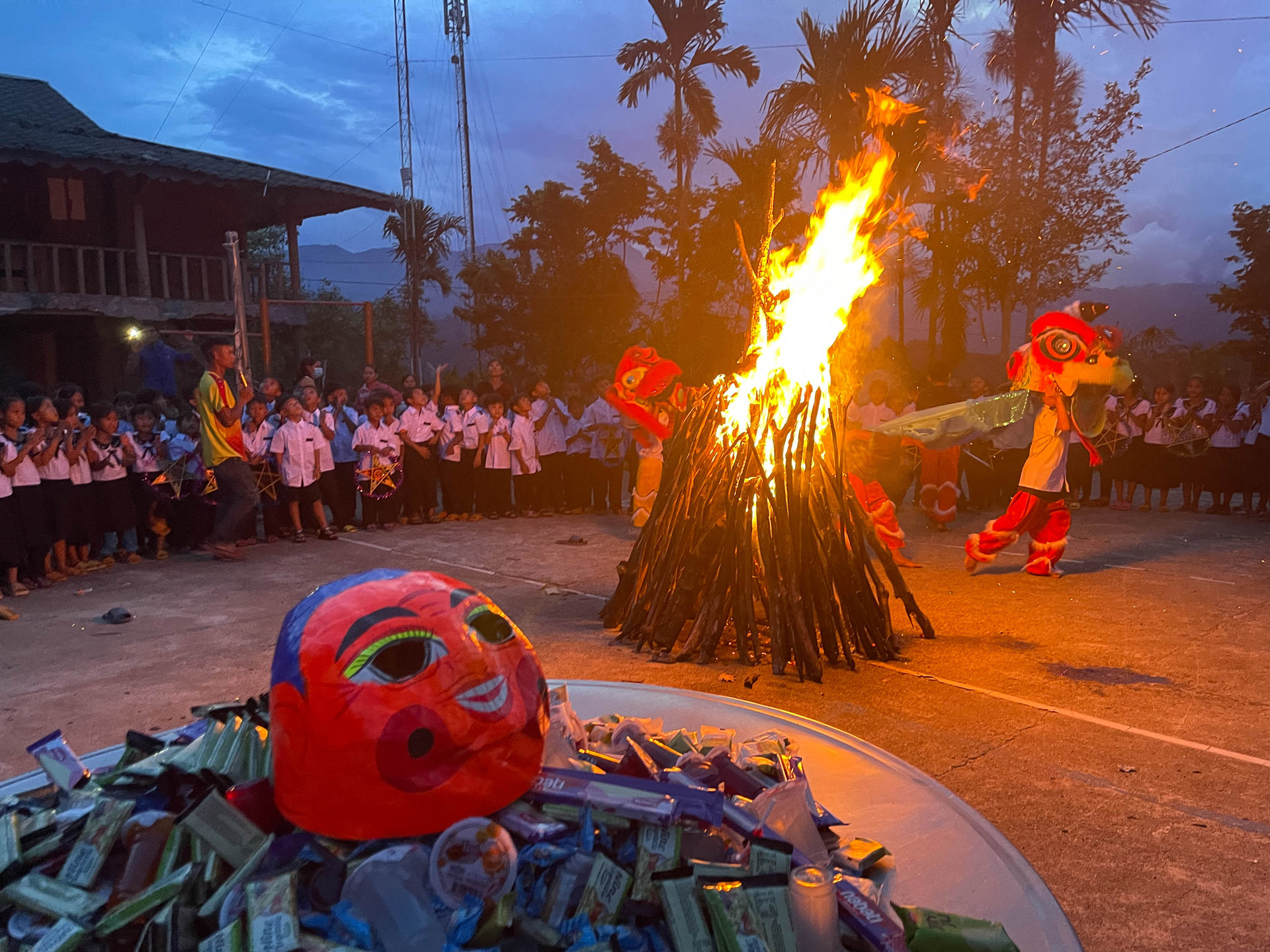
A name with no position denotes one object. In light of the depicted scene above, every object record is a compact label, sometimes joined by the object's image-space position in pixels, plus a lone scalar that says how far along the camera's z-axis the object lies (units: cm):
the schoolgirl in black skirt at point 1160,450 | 1184
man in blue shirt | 1402
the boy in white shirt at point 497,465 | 1141
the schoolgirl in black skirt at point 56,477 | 765
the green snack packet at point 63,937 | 209
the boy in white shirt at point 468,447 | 1138
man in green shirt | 821
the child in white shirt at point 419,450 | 1089
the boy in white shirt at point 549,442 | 1184
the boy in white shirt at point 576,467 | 1206
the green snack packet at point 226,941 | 203
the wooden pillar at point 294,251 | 1780
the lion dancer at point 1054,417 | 763
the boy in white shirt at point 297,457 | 957
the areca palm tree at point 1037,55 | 1463
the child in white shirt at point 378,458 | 1027
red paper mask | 222
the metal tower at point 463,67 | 2447
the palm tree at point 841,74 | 1544
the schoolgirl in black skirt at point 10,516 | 717
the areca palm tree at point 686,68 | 1755
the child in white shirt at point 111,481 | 824
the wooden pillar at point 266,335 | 1424
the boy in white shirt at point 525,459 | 1155
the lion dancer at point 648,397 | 962
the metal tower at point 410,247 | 2327
